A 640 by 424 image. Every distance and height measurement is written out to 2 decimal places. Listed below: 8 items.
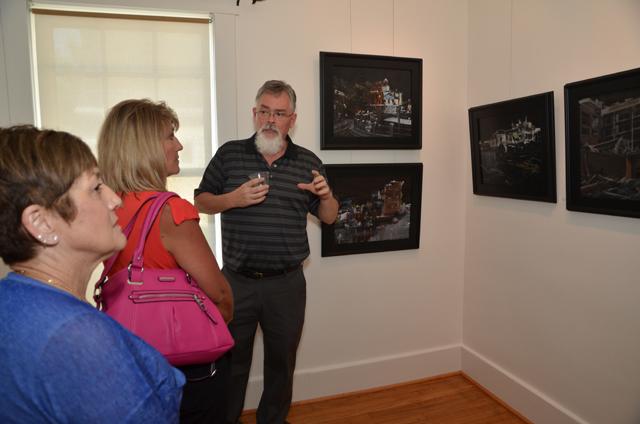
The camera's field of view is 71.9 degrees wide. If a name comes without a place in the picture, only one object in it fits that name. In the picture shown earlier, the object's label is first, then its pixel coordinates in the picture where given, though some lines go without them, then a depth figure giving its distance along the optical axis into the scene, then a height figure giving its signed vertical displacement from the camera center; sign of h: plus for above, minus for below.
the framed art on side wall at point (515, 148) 2.53 +0.17
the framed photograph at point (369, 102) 2.85 +0.51
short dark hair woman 0.75 -0.22
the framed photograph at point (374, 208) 2.98 -0.21
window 2.48 +0.65
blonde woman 1.31 -0.10
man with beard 2.38 -0.28
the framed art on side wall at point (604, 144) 2.05 +0.15
